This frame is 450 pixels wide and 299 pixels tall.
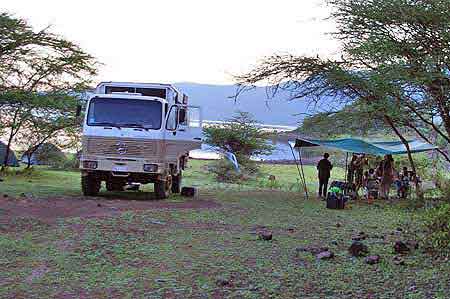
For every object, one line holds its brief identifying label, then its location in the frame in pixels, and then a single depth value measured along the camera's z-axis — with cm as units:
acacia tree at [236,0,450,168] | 1285
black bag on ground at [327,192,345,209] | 1557
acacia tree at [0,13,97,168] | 2152
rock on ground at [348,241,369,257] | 803
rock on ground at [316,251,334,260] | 775
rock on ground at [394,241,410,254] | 819
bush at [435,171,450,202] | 1417
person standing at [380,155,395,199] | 2027
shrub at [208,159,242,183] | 3378
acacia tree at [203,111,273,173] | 3531
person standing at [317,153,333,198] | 1931
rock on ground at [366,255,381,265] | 747
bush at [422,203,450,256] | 798
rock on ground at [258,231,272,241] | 931
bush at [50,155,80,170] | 3099
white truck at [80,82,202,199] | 1442
